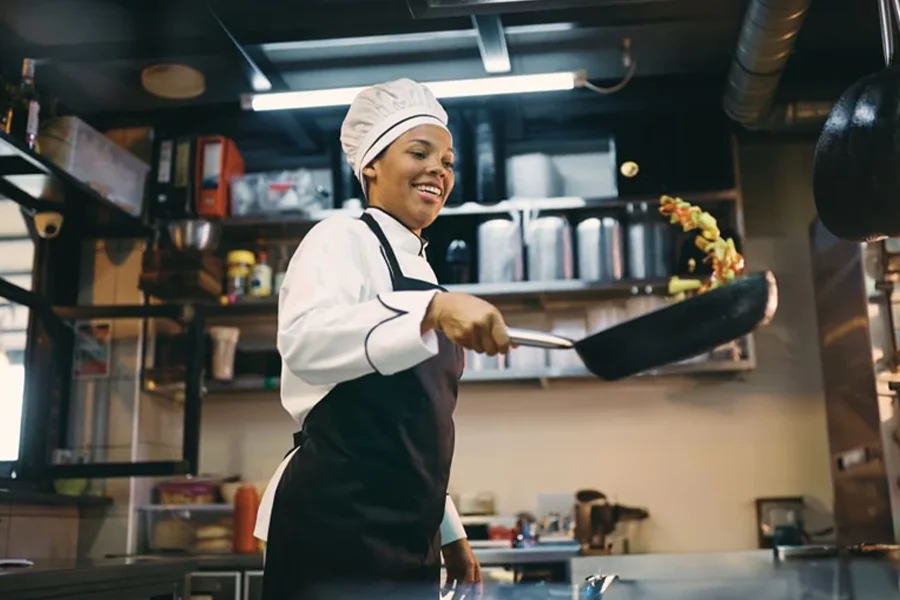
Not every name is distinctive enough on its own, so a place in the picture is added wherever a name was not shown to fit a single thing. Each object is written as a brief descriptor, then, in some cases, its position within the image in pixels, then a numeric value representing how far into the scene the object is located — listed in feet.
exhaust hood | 9.10
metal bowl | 12.51
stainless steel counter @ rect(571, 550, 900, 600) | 2.79
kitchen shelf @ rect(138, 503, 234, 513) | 11.98
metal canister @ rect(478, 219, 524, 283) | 12.25
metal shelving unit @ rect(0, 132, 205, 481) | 11.02
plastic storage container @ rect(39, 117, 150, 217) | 11.04
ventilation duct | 9.55
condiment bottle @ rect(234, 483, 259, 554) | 11.68
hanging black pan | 5.90
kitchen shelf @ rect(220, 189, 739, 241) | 12.07
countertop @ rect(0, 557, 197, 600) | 5.80
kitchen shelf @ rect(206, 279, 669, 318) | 11.97
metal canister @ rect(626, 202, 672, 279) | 12.01
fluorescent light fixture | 10.69
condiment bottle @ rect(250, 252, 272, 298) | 12.64
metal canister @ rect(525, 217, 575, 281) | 12.21
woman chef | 3.70
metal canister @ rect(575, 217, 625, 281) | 12.09
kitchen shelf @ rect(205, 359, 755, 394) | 11.76
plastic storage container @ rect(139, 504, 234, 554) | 11.94
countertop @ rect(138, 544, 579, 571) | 10.68
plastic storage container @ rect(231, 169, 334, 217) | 12.70
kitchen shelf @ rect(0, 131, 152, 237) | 10.36
